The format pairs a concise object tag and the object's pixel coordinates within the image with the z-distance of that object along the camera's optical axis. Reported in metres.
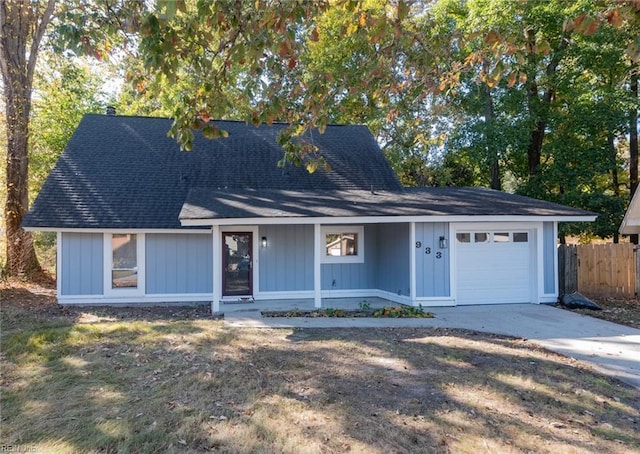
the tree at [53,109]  18.45
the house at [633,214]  14.12
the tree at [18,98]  14.80
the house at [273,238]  10.73
